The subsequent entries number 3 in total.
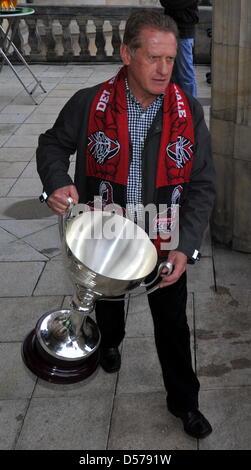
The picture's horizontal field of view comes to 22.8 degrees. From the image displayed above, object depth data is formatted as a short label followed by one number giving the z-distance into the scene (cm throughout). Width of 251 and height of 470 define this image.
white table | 783
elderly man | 226
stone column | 380
